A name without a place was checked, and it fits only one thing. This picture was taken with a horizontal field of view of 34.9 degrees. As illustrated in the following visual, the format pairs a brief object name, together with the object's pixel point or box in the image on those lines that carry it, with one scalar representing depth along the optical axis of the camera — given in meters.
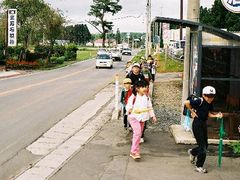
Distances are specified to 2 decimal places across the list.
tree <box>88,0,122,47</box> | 96.62
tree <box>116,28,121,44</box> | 149.33
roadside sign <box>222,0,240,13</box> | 8.48
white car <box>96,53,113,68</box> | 37.06
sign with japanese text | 33.10
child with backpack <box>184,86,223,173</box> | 6.52
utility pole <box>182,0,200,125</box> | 9.09
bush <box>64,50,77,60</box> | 51.06
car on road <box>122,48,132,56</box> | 73.73
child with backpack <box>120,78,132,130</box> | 8.48
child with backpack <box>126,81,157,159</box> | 7.20
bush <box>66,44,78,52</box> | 54.15
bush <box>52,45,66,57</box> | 51.23
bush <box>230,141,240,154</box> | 7.21
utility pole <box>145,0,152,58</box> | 39.75
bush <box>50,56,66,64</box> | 41.74
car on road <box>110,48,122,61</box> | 51.38
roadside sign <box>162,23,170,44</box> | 26.44
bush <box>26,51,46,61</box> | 39.08
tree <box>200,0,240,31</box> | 45.91
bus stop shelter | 8.15
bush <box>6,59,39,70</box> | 34.50
